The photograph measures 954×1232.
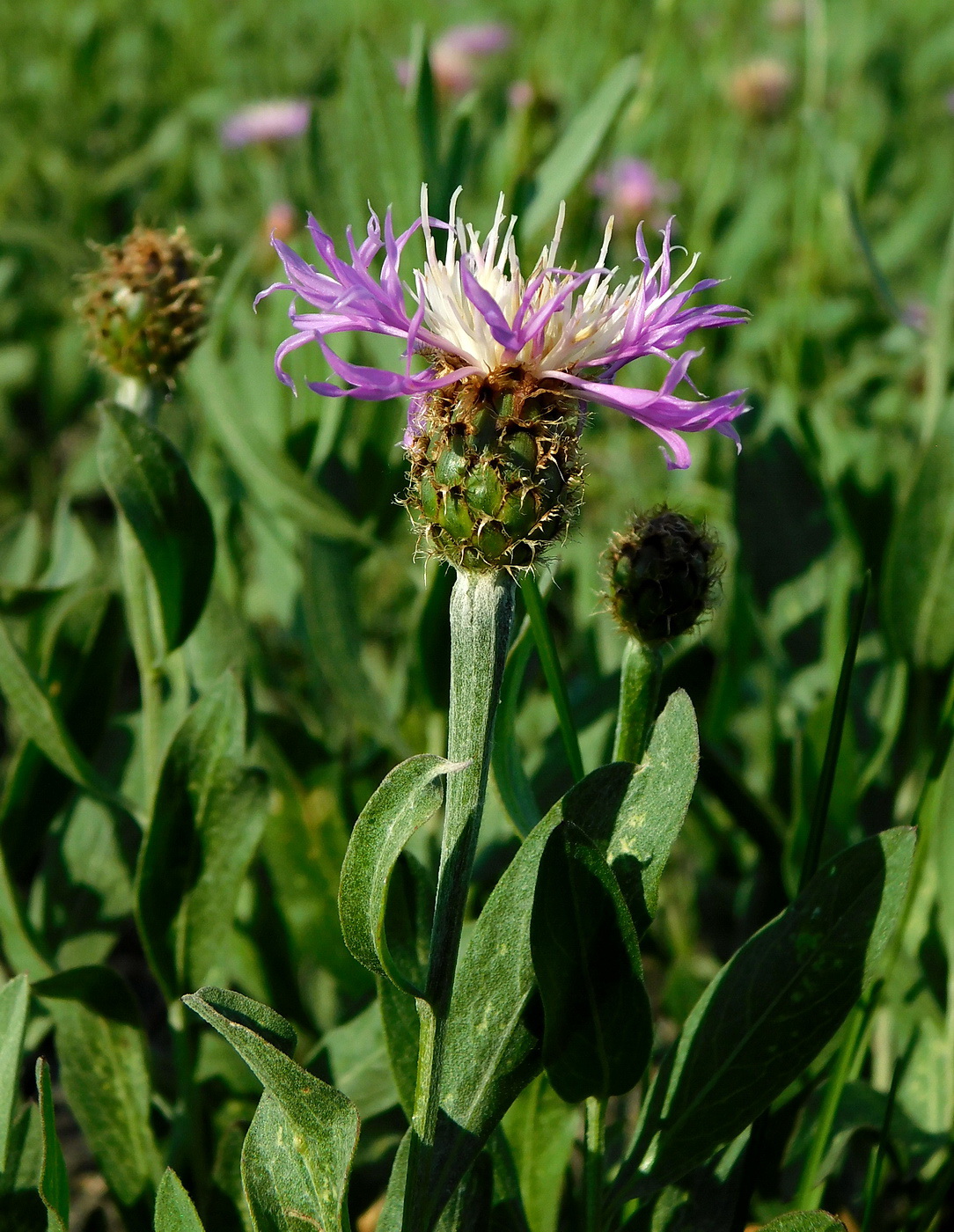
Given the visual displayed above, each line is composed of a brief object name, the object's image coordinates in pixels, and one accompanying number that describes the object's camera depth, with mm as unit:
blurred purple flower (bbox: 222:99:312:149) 1323
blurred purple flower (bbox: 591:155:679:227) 1181
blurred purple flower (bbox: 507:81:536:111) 725
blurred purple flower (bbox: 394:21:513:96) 1529
